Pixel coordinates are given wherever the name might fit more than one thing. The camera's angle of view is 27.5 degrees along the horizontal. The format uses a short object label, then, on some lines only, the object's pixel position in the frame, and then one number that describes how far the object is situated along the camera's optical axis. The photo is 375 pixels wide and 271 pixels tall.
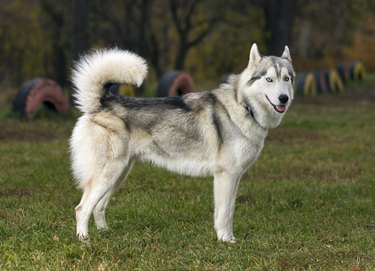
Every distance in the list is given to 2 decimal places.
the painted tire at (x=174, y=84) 16.97
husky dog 6.98
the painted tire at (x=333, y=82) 28.62
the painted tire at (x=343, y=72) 32.31
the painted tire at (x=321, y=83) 27.97
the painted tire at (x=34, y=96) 15.73
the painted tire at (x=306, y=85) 26.69
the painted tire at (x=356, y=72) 34.06
